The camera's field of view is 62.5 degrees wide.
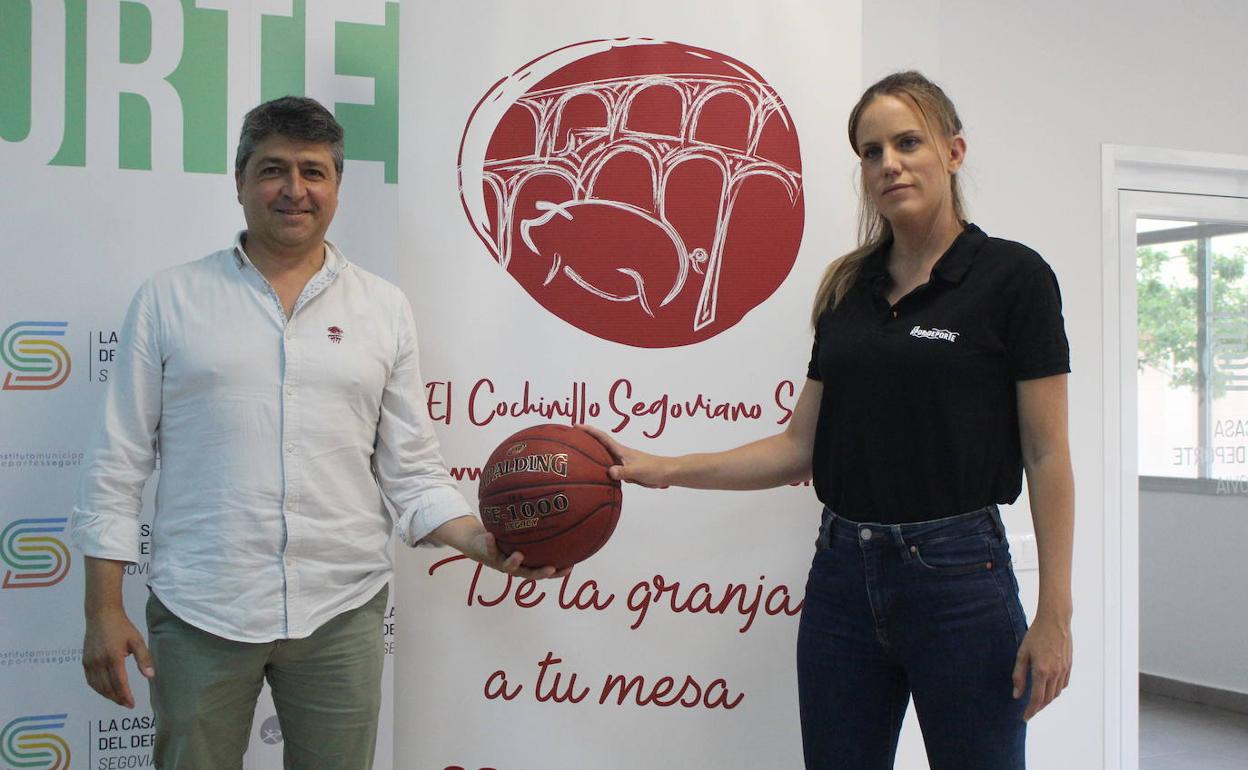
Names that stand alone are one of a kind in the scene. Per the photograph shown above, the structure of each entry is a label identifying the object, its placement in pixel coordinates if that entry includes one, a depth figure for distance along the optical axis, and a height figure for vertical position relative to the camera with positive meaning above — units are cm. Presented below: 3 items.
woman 164 -16
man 171 -18
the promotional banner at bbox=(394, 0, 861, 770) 221 +14
